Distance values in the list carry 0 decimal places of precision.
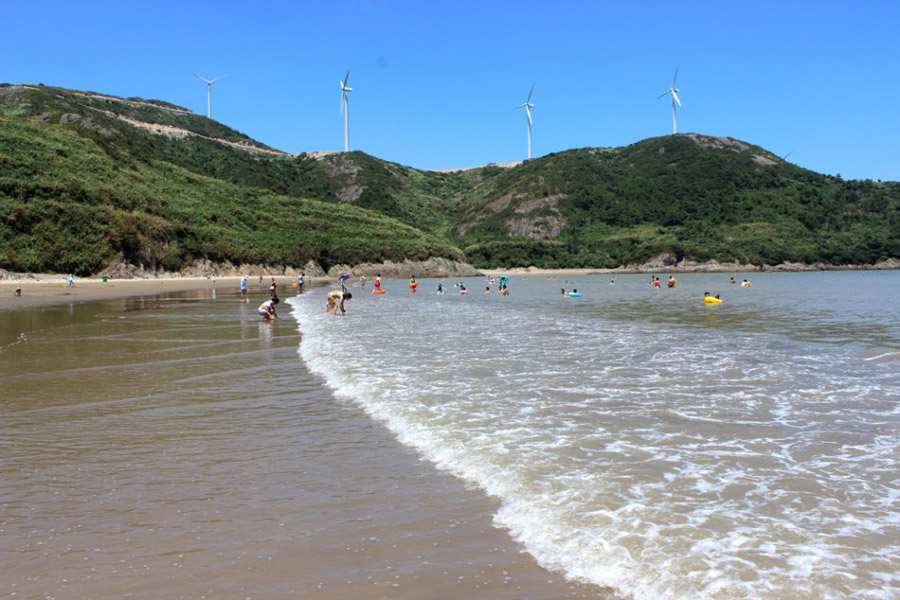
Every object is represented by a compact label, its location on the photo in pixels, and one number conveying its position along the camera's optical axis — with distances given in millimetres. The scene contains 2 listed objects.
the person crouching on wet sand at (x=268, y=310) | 22656
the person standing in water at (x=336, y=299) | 26850
